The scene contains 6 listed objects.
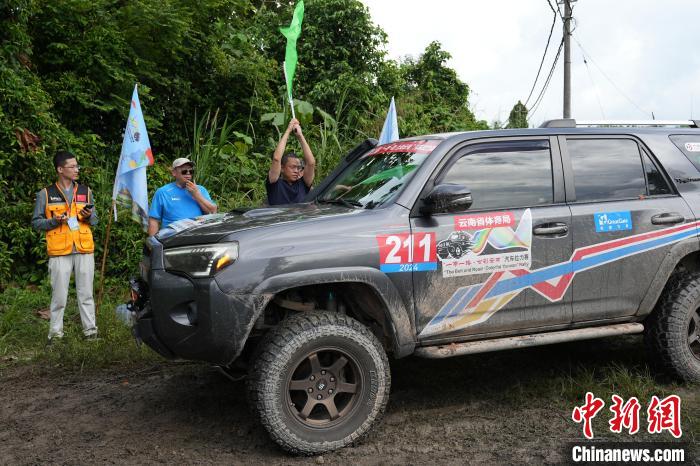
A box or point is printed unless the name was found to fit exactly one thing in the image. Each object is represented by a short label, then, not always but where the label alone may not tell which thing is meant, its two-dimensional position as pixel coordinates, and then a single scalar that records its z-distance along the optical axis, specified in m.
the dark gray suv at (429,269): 3.68
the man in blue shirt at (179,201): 5.92
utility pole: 17.89
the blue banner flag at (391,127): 9.37
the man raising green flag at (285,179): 6.10
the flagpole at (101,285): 7.25
